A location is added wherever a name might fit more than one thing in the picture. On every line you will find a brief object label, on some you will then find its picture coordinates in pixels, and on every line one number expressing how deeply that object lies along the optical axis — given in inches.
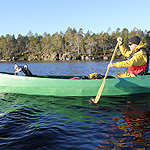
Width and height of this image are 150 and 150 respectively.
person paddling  304.9
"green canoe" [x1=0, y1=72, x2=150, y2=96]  338.3
